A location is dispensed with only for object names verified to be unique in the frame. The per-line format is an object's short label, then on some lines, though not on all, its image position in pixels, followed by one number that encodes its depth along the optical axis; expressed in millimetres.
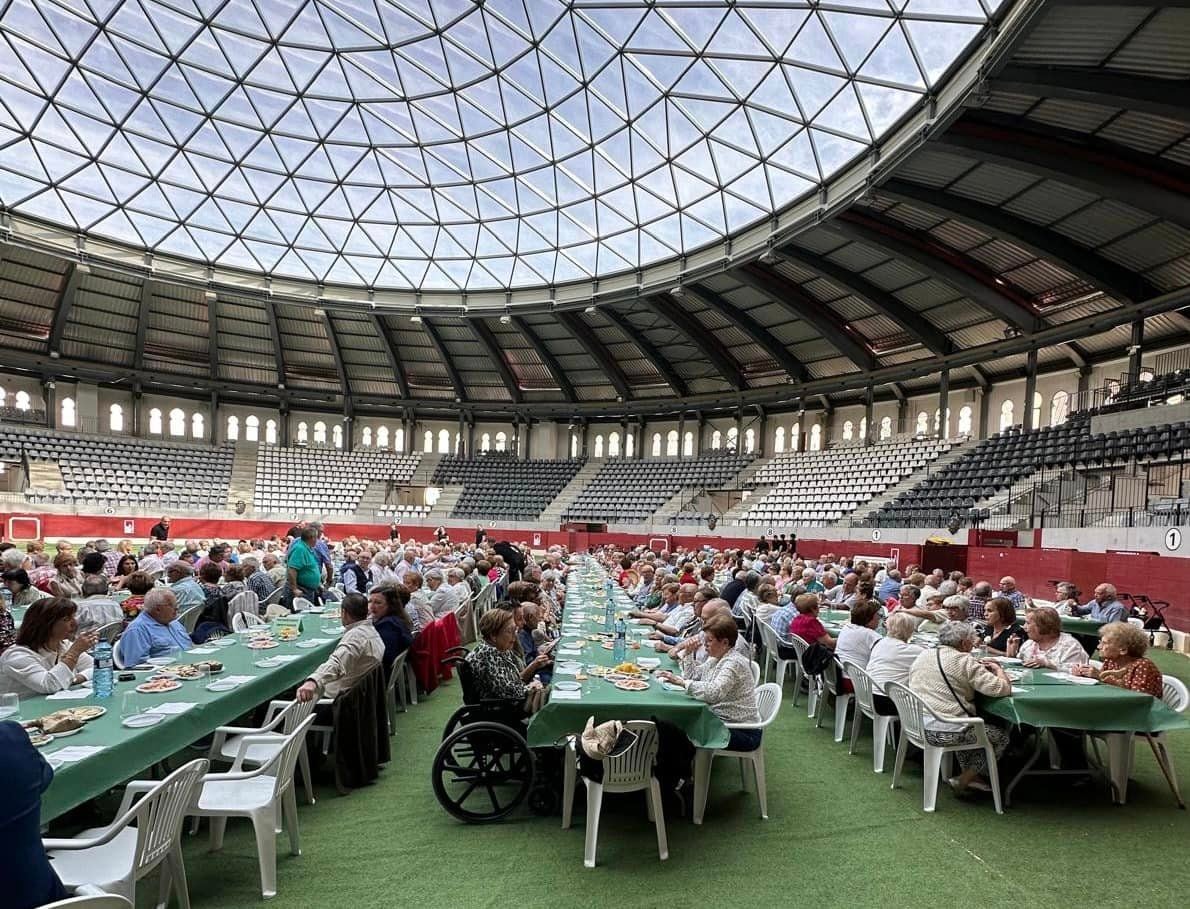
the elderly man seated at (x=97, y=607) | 10117
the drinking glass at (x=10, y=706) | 5377
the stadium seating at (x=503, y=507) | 47719
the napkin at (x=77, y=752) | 4734
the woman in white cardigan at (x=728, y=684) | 6547
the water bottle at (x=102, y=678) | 6145
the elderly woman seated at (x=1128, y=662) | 7301
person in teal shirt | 14875
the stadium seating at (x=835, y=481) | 35219
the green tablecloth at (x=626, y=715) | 6285
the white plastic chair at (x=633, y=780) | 5863
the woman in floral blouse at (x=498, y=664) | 6941
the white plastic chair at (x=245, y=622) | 10852
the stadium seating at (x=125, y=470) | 38594
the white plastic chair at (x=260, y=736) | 6230
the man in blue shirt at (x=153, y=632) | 8055
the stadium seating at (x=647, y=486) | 45562
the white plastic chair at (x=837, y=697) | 9547
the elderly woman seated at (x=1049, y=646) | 8352
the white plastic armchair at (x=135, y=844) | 4016
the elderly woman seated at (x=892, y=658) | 8023
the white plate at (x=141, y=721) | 5453
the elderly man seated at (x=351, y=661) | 7273
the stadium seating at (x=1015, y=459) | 23141
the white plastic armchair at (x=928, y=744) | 7066
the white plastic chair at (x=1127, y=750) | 7281
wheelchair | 6598
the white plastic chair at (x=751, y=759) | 6680
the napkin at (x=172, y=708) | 5859
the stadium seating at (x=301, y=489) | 45531
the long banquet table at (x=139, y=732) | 4648
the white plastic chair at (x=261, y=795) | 5184
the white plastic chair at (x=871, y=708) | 8258
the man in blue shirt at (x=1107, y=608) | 13589
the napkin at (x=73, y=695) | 6086
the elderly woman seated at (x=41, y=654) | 6148
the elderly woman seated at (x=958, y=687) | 7102
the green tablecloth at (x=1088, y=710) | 6859
